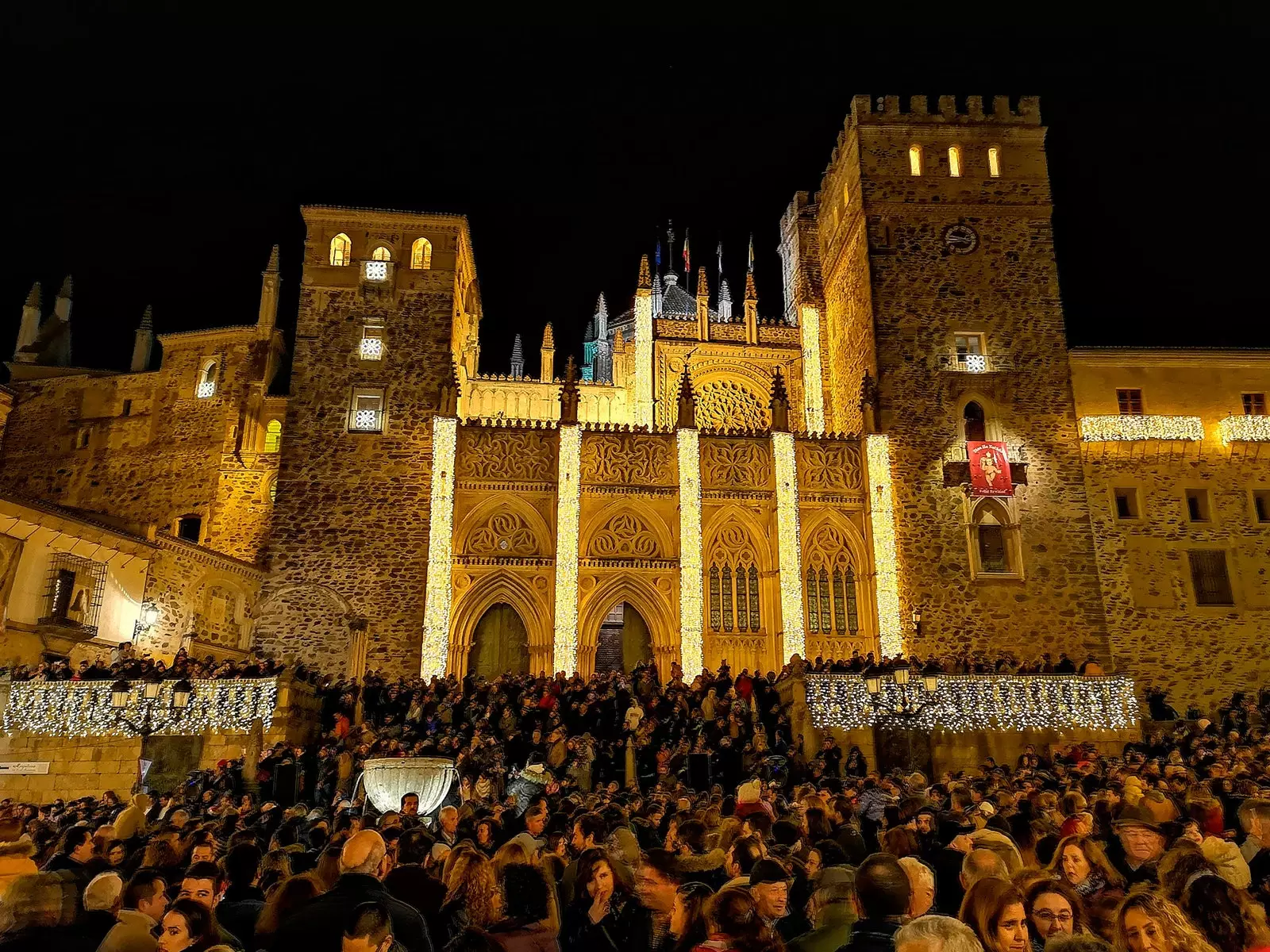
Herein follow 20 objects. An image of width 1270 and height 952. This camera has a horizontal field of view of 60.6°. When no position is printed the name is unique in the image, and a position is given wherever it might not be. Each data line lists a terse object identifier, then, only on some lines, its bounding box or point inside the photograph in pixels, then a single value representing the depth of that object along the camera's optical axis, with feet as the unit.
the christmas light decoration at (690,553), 94.34
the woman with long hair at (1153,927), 14.02
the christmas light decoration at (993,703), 72.90
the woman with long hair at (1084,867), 20.94
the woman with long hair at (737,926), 15.20
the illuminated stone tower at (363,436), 93.97
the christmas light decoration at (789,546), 96.02
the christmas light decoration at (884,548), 96.63
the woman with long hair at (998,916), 14.74
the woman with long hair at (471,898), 18.26
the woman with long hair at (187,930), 17.28
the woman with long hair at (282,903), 18.22
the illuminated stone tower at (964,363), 98.22
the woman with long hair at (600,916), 19.69
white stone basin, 48.37
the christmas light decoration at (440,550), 92.73
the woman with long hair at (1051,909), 15.67
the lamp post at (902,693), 73.51
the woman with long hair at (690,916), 16.65
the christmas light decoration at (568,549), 93.61
